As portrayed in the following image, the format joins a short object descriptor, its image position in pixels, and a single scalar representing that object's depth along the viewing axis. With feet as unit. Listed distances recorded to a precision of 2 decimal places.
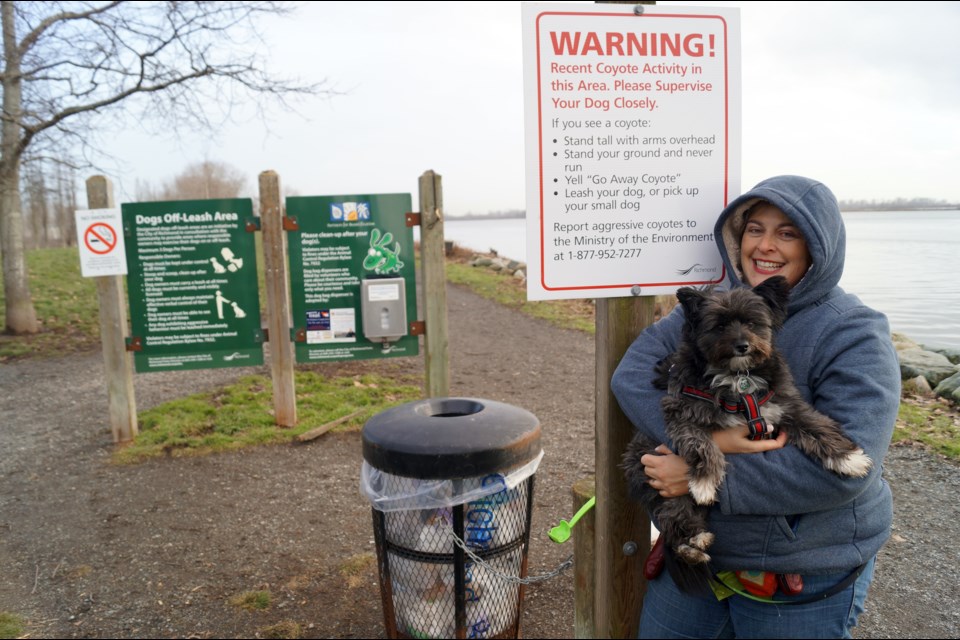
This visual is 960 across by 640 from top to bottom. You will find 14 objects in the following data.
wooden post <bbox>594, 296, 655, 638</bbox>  8.43
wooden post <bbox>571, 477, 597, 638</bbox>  9.67
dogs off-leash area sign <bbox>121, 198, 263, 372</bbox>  21.07
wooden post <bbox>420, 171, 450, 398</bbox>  19.95
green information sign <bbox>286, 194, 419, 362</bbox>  20.93
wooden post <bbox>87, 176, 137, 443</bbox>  20.63
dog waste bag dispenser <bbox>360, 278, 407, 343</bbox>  20.98
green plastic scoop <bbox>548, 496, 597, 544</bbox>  9.60
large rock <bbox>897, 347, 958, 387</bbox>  15.79
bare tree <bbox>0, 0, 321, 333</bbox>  30.32
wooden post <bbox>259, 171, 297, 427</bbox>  21.01
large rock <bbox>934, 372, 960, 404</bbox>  15.44
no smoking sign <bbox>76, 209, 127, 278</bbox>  20.35
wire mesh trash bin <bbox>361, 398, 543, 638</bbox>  9.21
